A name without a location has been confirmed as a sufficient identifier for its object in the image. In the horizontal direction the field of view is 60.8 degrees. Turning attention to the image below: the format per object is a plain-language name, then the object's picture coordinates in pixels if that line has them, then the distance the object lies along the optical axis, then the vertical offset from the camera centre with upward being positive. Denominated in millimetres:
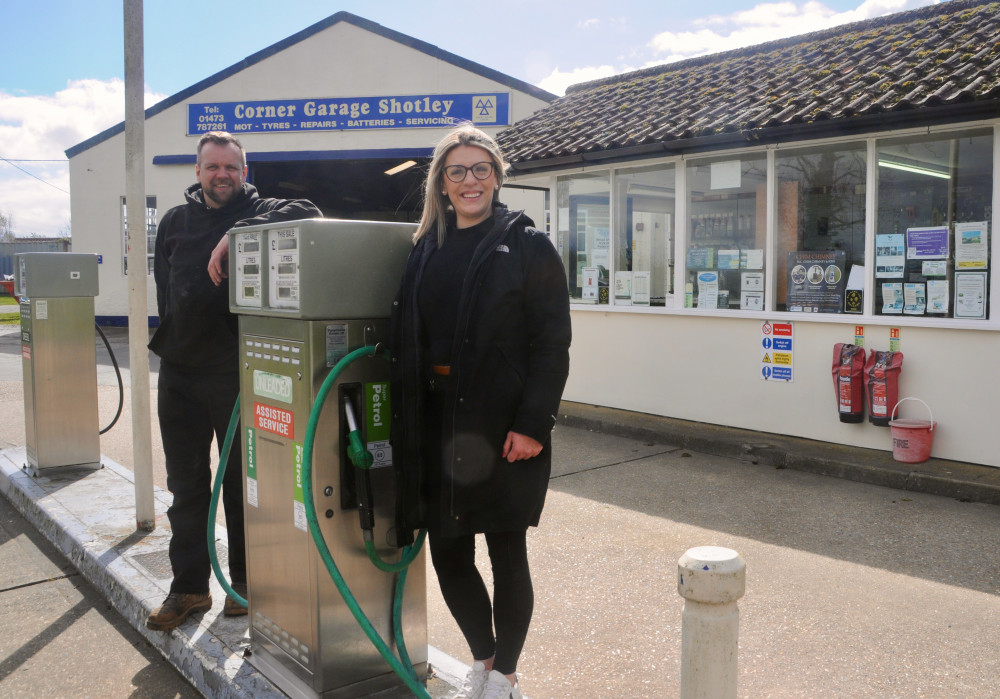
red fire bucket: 6574 -1098
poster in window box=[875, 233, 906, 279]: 7066 +361
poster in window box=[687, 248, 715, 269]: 8539 +404
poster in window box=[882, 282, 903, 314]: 7070 +4
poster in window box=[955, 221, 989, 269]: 6598 +419
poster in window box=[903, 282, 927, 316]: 6930 +5
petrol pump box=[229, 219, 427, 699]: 2811 -469
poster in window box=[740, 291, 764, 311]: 8055 -27
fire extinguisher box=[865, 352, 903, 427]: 6895 -708
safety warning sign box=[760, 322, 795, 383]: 7730 -488
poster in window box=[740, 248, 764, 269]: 8094 +380
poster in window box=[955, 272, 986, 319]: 6582 +29
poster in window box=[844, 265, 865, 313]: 7324 +64
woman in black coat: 2703 -261
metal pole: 4664 +364
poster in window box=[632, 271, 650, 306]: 9180 +104
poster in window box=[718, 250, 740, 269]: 8297 +381
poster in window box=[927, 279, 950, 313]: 6797 +21
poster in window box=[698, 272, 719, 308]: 8453 +84
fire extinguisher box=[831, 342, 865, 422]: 7086 -703
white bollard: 1904 -730
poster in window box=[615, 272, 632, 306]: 9336 +106
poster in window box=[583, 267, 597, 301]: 9727 +166
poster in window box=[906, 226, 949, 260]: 6824 +450
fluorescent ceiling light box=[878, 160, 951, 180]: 6852 +1071
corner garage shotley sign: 17328 +3923
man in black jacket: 3621 -268
